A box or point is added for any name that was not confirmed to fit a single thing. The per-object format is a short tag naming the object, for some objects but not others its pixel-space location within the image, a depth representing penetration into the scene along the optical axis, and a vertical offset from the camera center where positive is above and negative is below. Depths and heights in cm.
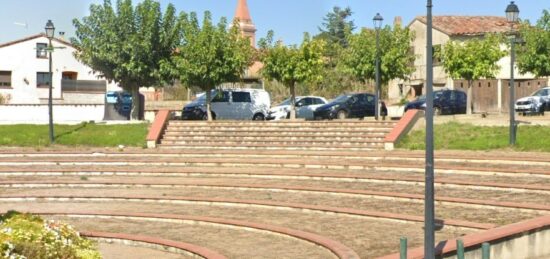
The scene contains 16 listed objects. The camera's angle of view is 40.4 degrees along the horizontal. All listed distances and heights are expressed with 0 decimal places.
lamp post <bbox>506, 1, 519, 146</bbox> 2300 +215
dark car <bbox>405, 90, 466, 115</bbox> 3728 +29
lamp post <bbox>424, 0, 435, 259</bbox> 1061 -84
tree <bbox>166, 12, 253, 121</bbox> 3509 +248
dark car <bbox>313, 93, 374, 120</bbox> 3609 +4
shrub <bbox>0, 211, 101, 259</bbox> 932 -172
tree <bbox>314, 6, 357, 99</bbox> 5697 +234
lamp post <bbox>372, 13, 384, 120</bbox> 3189 +202
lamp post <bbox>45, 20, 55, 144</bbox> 2958 +251
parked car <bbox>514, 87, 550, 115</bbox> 3544 +23
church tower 13938 +1734
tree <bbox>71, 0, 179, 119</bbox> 3794 +351
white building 5247 +226
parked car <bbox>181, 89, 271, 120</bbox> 3722 +14
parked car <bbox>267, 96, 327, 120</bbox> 3850 +4
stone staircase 2820 -103
